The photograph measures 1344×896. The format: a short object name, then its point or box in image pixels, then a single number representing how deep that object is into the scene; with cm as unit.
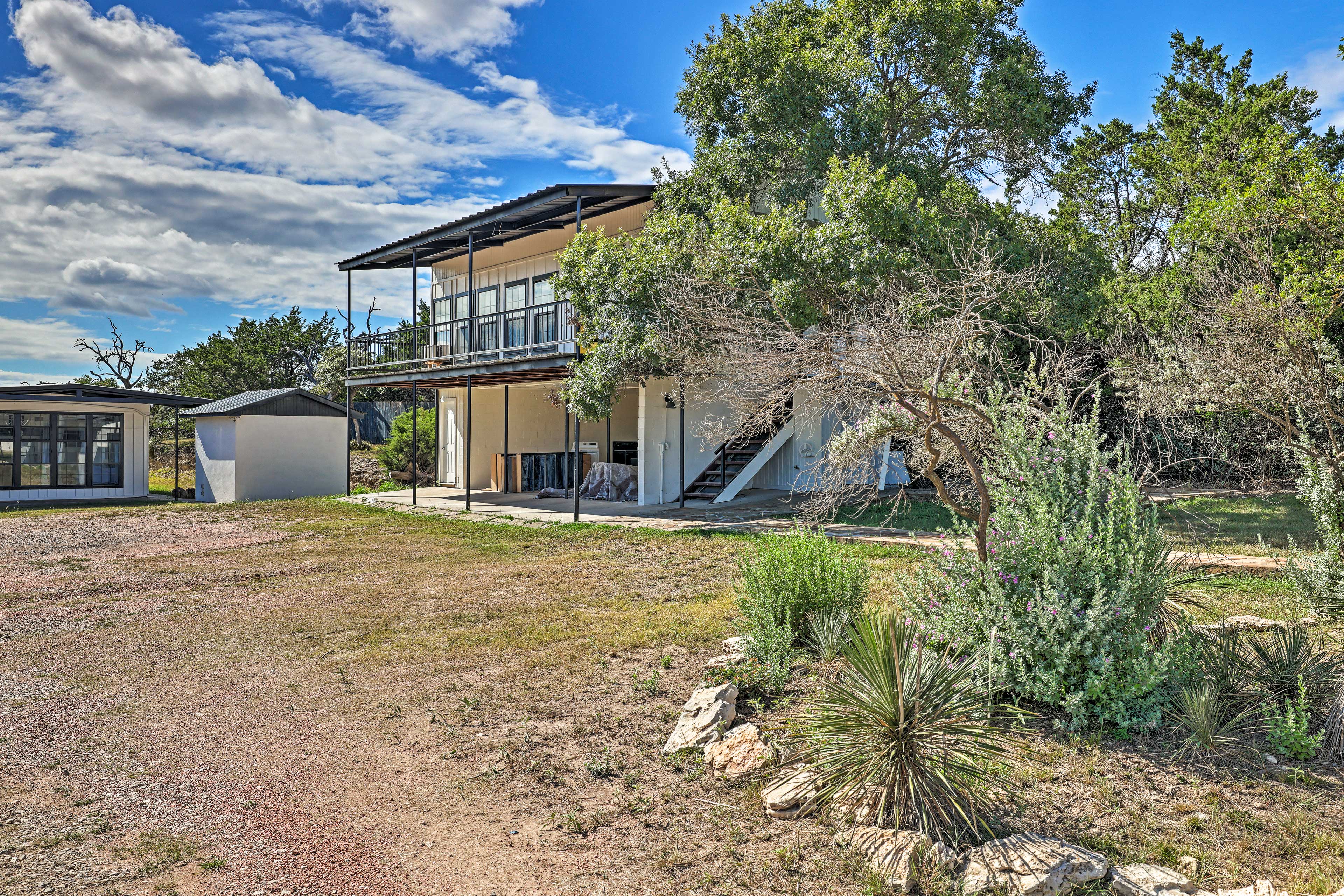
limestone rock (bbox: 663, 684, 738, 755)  419
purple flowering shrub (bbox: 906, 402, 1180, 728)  401
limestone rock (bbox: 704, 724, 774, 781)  388
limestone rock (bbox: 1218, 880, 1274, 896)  274
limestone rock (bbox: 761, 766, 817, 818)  350
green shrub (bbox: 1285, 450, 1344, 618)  577
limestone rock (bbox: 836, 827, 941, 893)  294
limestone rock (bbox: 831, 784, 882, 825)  334
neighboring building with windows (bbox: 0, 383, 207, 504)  2084
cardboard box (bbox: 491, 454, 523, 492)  2005
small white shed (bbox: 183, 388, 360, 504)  2033
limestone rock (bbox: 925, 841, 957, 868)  299
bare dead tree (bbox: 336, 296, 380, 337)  4147
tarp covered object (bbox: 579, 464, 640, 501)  1788
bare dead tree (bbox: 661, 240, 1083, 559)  480
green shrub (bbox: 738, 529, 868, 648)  546
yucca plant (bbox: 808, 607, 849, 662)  508
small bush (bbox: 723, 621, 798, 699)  488
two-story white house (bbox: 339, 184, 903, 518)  1612
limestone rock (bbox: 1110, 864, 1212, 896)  276
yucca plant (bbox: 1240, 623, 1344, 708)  424
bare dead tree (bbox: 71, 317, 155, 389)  3975
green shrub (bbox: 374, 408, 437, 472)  2317
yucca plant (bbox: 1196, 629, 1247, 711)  428
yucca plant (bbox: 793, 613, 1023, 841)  327
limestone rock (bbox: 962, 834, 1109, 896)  282
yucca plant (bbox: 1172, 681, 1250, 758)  385
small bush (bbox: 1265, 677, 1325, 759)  368
